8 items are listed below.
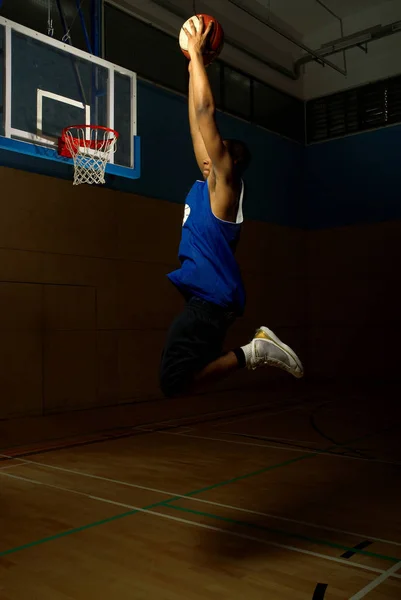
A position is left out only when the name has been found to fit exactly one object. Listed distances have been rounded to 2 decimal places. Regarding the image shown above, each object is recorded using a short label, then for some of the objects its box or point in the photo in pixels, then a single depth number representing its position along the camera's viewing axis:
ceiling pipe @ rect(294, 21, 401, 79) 8.97
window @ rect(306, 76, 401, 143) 9.50
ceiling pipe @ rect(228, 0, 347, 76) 8.00
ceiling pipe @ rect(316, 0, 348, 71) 9.13
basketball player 2.94
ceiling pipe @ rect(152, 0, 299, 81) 7.91
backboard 4.83
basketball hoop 5.19
